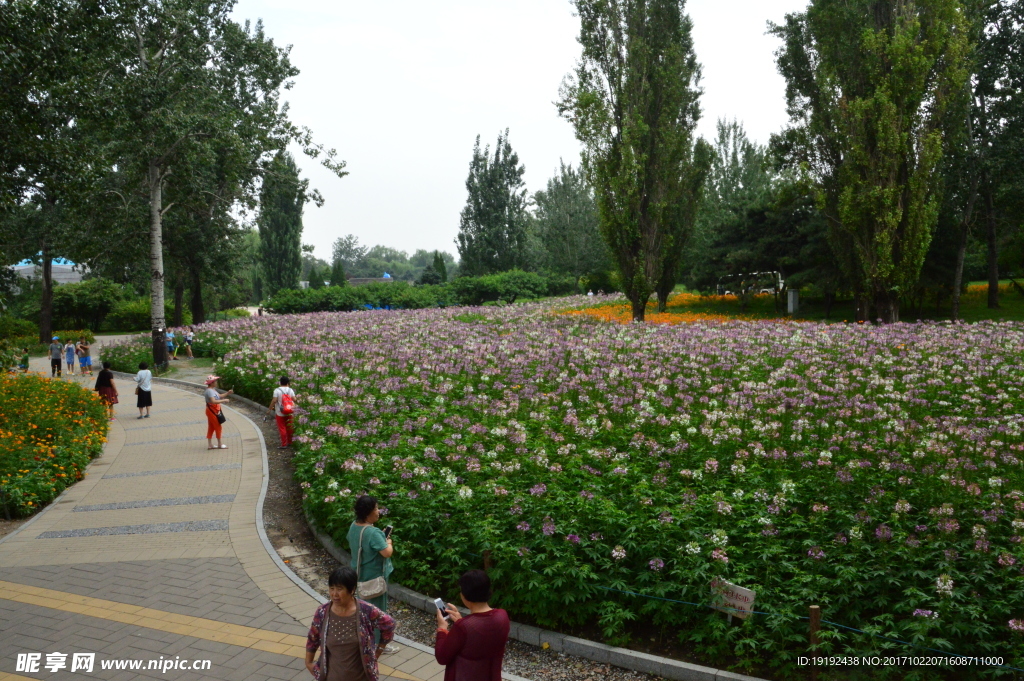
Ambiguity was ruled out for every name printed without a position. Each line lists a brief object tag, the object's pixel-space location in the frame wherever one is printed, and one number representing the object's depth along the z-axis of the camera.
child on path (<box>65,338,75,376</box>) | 26.06
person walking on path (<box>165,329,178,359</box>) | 28.34
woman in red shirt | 4.02
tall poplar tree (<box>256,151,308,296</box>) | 56.56
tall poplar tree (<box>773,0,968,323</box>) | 21.25
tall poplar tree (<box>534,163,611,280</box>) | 51.59
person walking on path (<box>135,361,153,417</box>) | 17.74
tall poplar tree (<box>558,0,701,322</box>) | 26.05
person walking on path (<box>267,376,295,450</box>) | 13.93
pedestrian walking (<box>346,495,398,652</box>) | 5.95
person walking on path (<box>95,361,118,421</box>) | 17.48
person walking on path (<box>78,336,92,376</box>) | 25.41
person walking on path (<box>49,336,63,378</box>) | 24.71
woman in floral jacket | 4.37
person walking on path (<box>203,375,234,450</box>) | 14.10
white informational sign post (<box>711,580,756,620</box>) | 5.72
